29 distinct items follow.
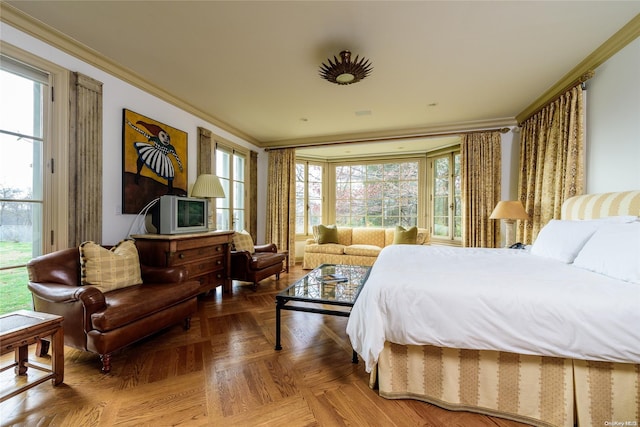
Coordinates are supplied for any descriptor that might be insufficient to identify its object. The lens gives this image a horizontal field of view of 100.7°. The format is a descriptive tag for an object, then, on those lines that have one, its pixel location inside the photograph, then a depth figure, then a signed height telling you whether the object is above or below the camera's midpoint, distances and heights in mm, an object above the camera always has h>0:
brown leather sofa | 1688 -651
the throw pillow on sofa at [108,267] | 2004 -433
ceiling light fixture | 2186 +1196
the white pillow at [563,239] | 1878 -198
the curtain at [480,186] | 4094 +427
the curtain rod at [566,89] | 2475 +1296
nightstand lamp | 3346 +25
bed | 1183 -590
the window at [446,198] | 4863 +295
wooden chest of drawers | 2588 -445
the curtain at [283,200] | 5238 +247
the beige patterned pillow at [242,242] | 3910 -441
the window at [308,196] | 5852 +378
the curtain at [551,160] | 2623 +608
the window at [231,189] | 4270 +416
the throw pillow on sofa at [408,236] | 4734 -420
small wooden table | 1339 -671
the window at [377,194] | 5695 +421
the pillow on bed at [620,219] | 1754 -38
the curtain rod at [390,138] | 4169 +1287
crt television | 2764 -30
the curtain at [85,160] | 2248 +456
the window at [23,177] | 1920 +270
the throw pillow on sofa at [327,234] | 5273 -434
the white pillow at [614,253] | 1360 -224
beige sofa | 4848 -652
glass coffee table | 1912 -631
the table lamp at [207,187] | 3329 +317
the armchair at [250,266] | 3629 -752
